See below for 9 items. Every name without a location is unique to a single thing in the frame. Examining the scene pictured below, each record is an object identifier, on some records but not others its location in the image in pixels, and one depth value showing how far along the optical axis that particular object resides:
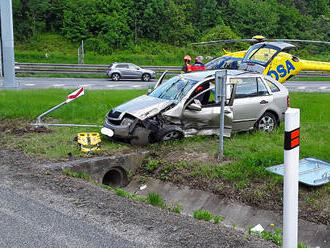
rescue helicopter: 14.38
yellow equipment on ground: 9.45
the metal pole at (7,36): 18.73
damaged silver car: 9.88
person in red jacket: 15.40
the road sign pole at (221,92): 8.52
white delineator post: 4.22
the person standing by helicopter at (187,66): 14.95
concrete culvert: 9.12
